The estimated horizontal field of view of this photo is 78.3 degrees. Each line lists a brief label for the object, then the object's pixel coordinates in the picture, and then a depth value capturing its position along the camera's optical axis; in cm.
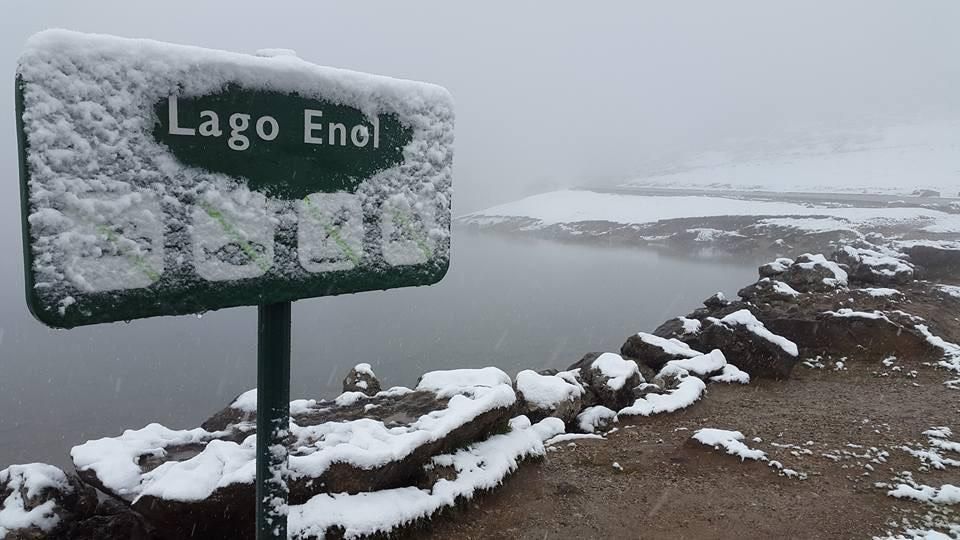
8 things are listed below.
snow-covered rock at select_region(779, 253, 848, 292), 1504
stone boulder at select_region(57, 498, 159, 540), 442
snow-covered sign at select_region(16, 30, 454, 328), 131
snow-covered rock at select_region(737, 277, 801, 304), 1424
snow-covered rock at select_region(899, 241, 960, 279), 1753
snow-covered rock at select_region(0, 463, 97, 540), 434
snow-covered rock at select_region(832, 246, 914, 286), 1555
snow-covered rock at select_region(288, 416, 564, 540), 443
